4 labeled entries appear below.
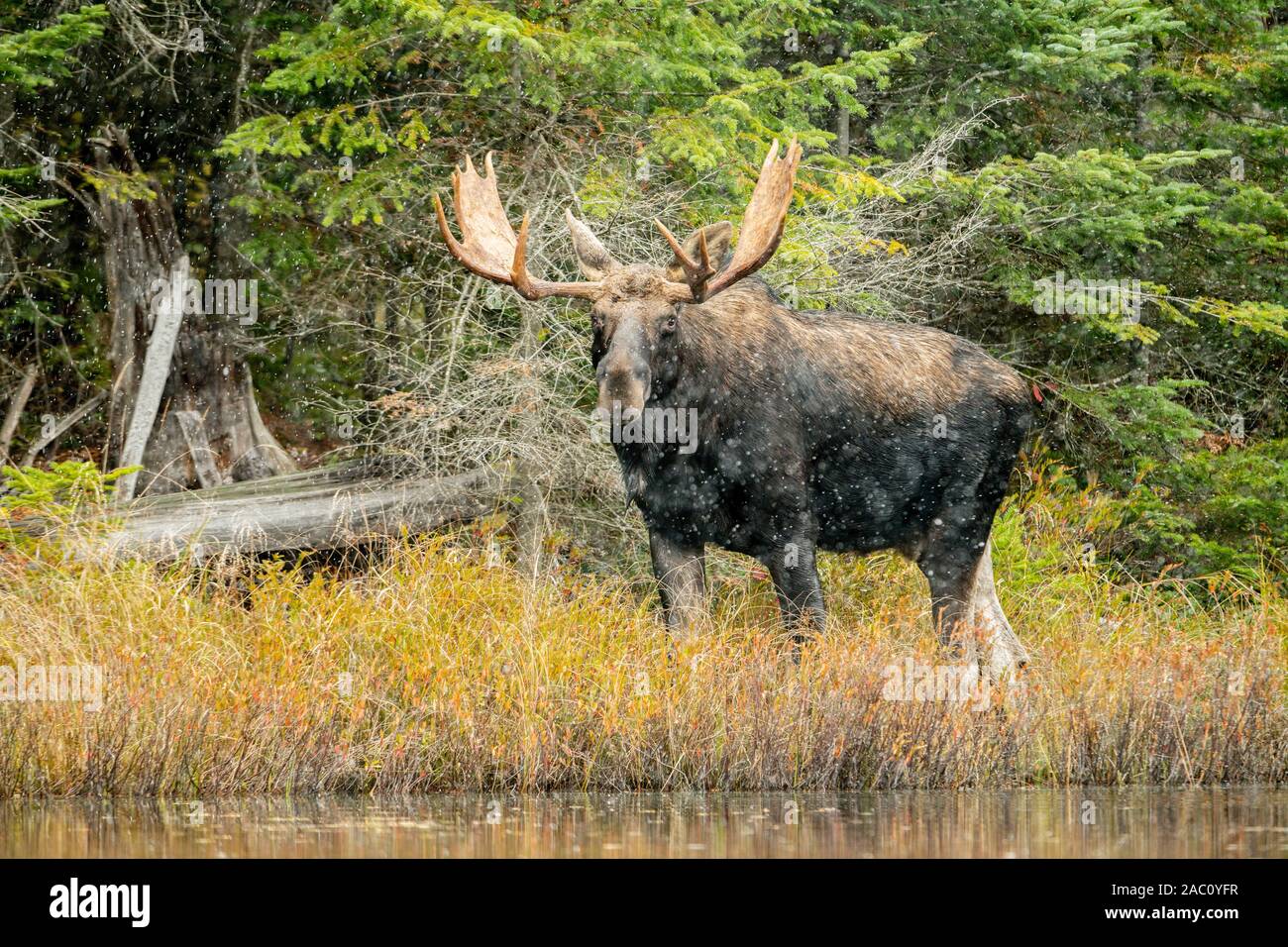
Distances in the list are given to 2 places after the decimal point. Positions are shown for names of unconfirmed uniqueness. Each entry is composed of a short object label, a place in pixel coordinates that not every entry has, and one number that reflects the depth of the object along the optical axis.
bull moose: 9.48
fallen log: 10.78
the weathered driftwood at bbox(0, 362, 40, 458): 13.59
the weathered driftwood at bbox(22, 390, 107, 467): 12.95
